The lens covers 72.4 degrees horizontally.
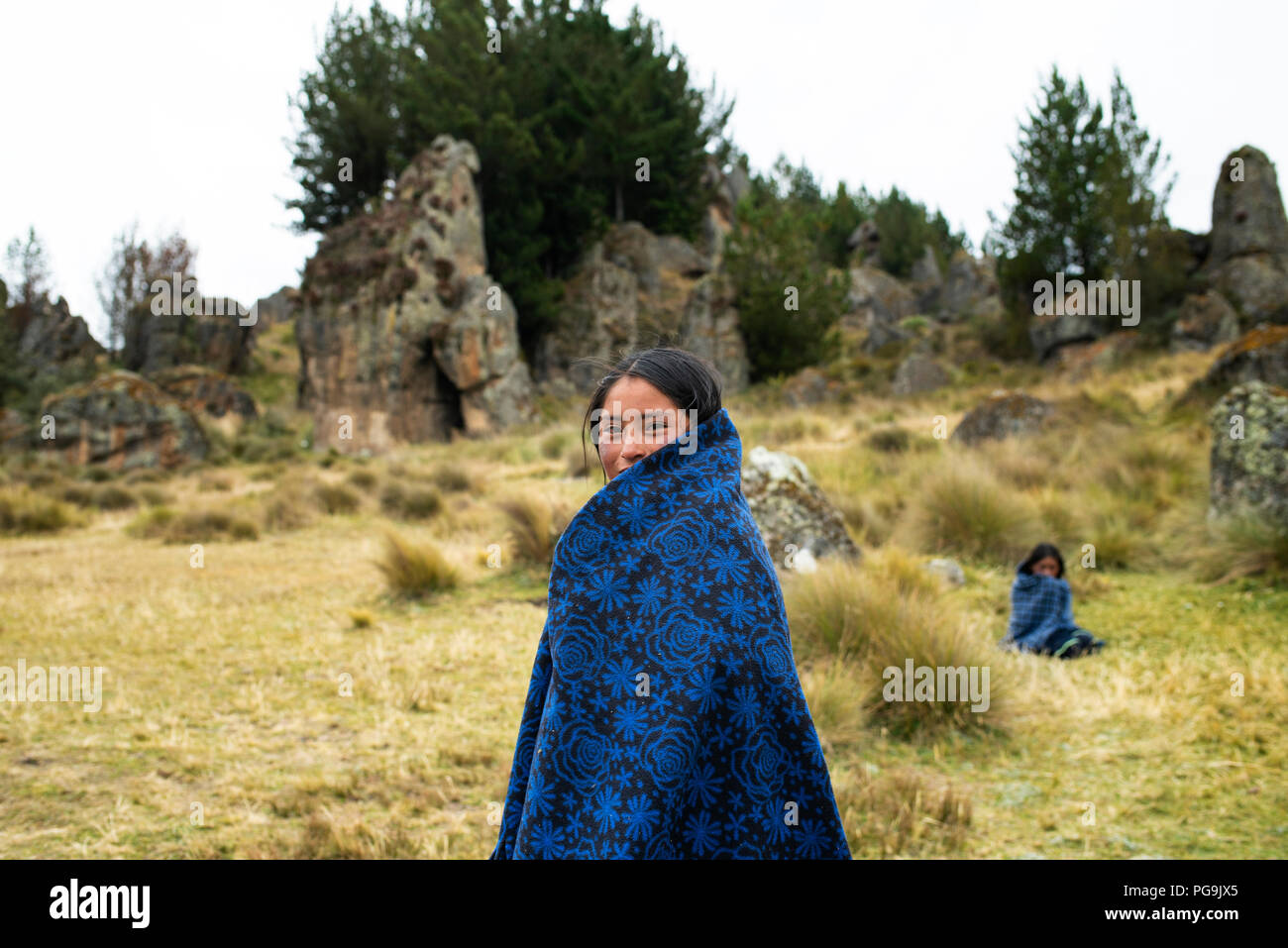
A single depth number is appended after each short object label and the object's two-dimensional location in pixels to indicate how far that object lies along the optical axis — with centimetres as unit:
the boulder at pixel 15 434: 2092
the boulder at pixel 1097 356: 2389
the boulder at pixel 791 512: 728
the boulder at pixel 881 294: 4756
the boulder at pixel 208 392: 2812
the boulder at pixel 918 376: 2616
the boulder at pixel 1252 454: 683
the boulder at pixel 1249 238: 2477
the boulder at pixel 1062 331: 2677
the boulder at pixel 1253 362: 1272
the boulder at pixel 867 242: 5541
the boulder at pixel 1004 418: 1406
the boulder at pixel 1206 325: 2309
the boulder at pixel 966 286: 4681
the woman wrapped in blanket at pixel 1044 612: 561
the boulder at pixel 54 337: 3553
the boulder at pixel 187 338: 3409
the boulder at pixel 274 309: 5581
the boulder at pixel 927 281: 5103
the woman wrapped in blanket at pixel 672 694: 151
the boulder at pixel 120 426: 1950
